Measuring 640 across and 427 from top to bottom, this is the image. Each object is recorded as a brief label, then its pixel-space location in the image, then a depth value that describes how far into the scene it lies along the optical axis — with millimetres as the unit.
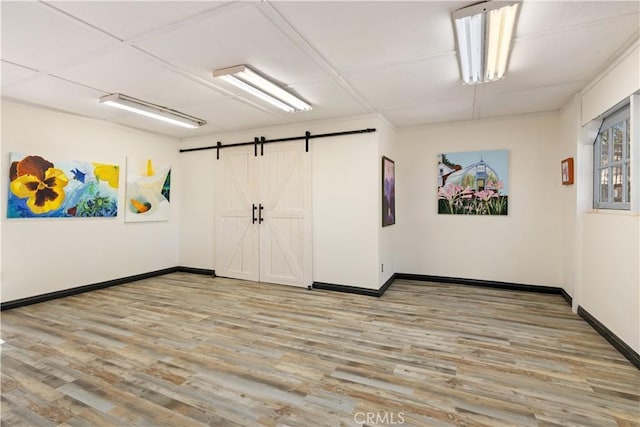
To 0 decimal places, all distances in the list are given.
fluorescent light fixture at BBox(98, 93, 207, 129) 3781
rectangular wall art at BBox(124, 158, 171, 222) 5348
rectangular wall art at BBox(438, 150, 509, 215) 4859
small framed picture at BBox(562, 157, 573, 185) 3928
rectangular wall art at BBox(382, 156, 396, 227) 4703
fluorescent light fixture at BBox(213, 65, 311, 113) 2992
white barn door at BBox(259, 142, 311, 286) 5051
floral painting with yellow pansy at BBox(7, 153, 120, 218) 4020
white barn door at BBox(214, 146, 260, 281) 5488
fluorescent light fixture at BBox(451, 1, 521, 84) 2074
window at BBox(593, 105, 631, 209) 2932
